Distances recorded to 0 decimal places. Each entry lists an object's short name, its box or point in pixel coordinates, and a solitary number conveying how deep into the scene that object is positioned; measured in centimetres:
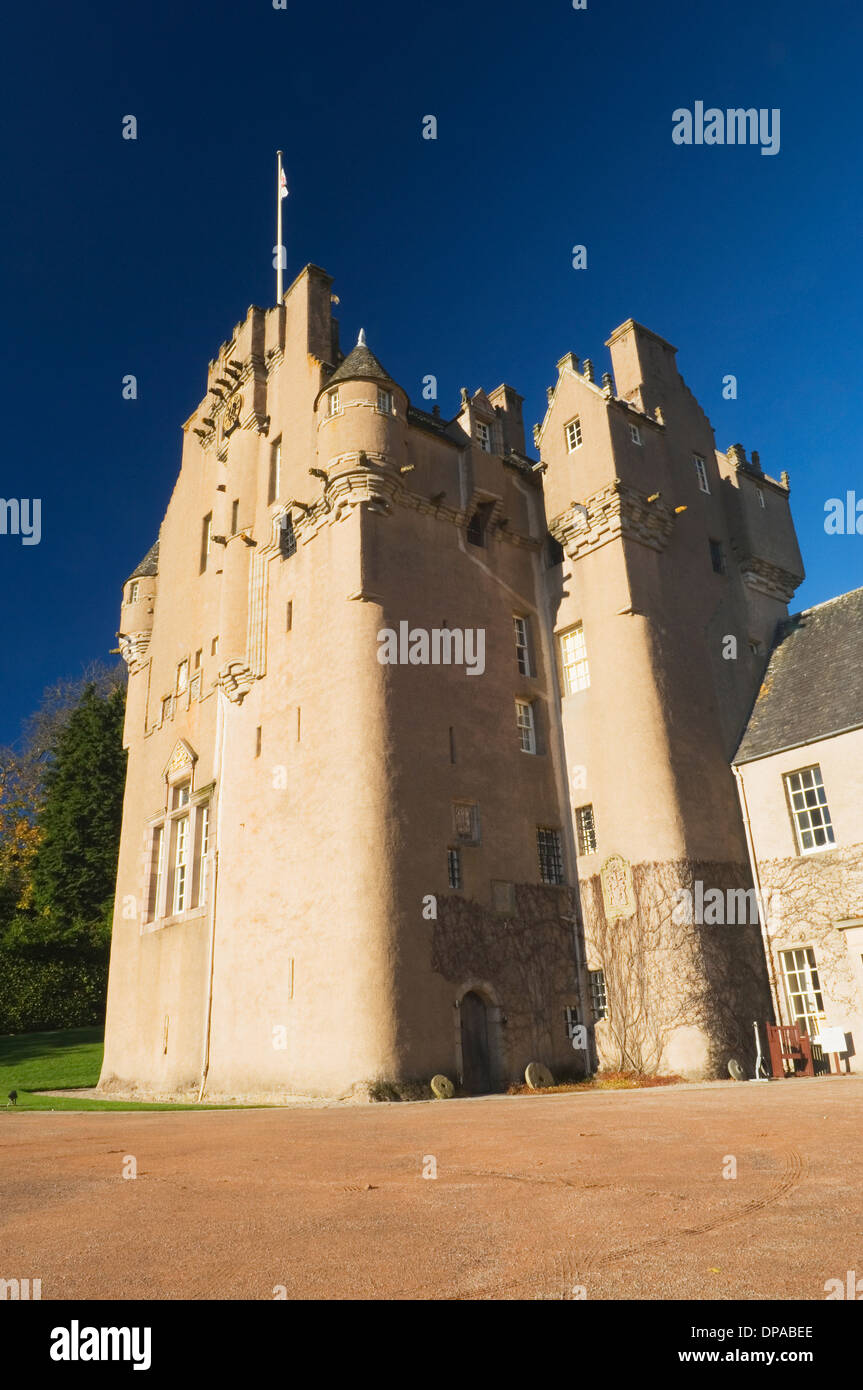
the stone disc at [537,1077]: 2398
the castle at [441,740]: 2398
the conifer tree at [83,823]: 4669
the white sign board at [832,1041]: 2234
